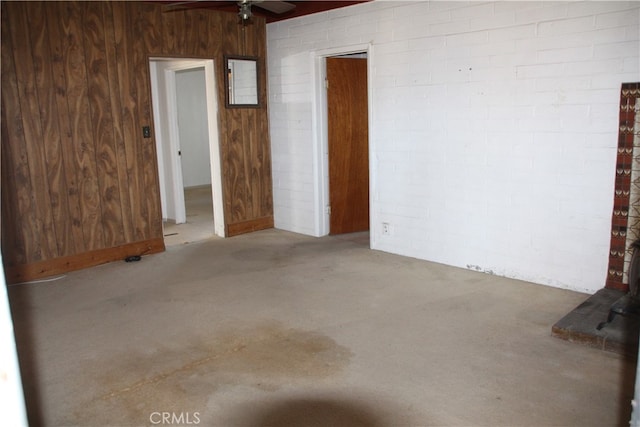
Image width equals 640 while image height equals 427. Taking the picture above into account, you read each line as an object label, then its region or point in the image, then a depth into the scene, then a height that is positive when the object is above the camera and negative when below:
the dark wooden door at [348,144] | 5.74 -0.25
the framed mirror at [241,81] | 5.79 +0.49
